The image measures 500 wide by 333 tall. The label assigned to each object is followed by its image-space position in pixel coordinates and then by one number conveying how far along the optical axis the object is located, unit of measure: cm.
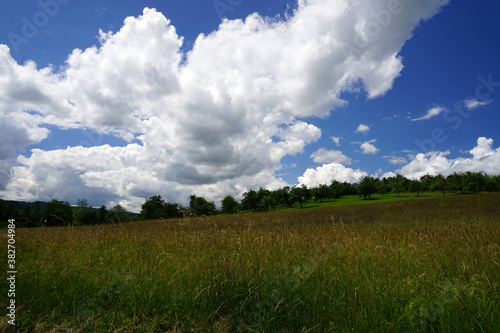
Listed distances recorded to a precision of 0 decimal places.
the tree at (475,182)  6425
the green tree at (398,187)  8281
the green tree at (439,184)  7150
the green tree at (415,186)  7770
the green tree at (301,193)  6877
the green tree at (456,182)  6731
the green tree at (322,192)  9044
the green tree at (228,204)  5731
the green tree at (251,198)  6023
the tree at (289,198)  6669
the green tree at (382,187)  8738
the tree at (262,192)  6849
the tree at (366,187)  7625
